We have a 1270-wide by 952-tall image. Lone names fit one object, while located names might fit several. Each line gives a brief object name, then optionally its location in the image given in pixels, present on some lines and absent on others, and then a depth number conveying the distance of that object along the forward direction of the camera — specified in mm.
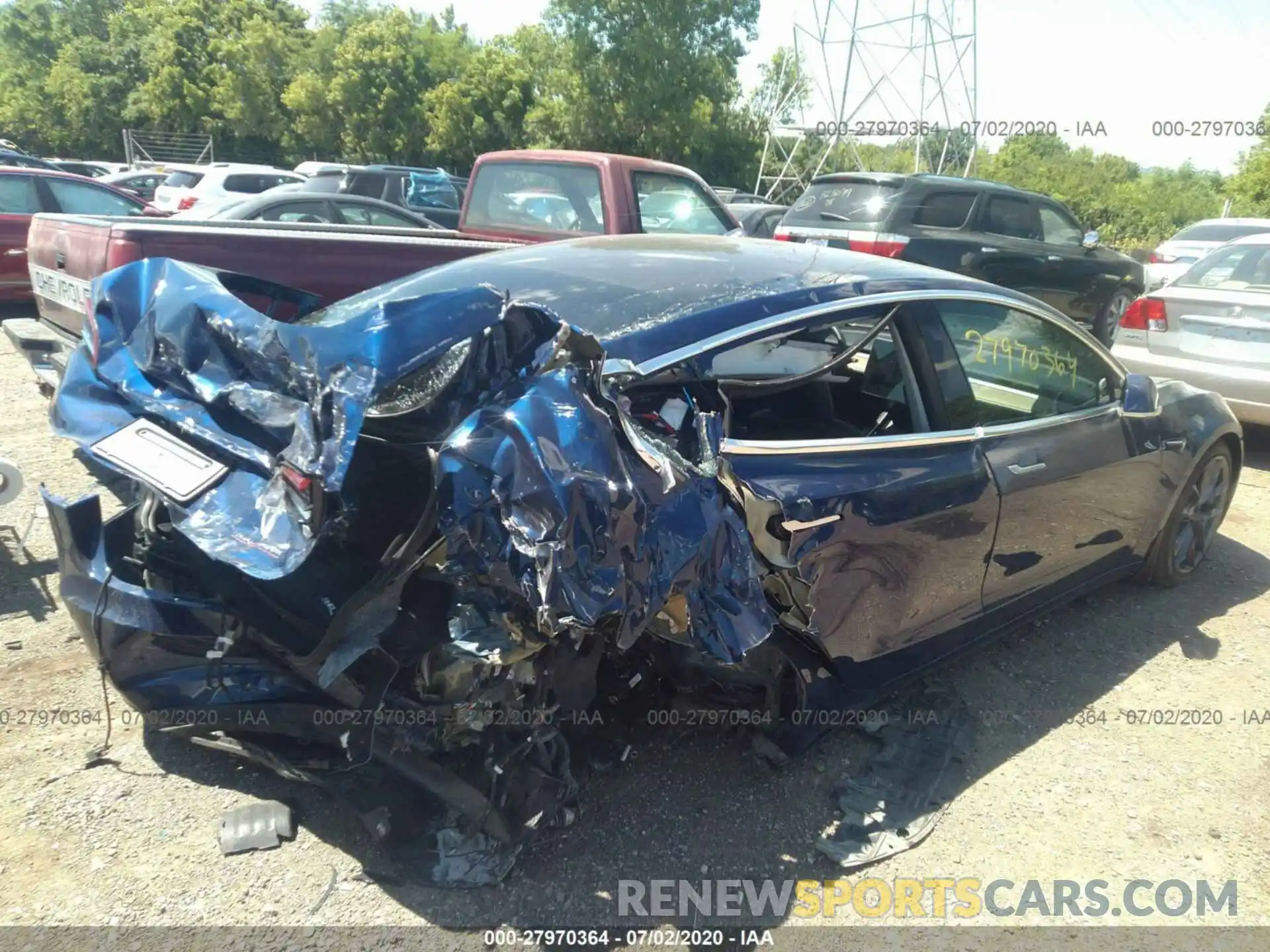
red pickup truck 4371
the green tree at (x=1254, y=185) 25266
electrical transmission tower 25031
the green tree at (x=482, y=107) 33438
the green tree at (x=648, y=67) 33188
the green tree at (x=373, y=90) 34656
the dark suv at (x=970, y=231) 9406
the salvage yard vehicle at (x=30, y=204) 8641
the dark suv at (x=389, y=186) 12953
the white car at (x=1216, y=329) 6391
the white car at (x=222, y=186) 14016
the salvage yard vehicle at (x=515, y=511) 2121
